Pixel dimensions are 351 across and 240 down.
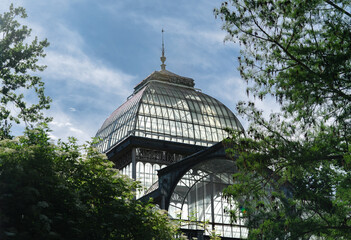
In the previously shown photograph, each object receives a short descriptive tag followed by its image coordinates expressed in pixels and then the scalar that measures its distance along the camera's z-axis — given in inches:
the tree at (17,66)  1211.9
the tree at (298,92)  706.8
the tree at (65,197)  599.8
